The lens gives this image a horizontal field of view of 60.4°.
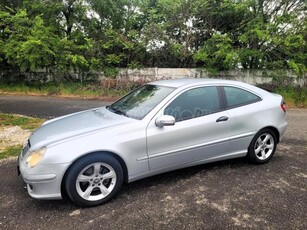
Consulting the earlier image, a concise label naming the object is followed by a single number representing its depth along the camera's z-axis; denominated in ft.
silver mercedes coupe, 9.98
